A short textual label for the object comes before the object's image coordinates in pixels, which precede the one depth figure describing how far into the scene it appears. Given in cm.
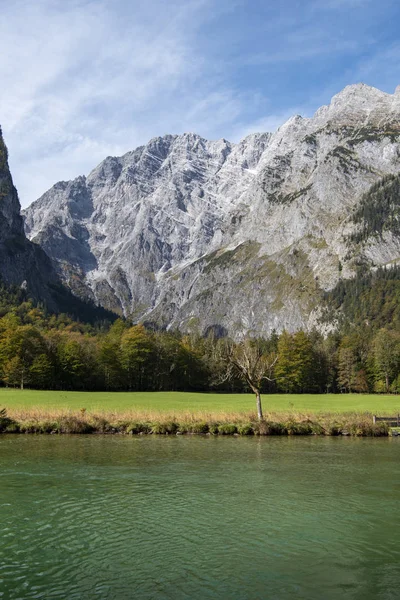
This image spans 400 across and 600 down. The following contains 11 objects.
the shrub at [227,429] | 4896
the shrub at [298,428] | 4997
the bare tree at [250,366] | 5238
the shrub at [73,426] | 4822
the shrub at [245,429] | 4897
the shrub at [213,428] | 4916
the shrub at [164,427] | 4900
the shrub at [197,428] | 4975
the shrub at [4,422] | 4842
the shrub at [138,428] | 4912
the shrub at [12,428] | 4828
